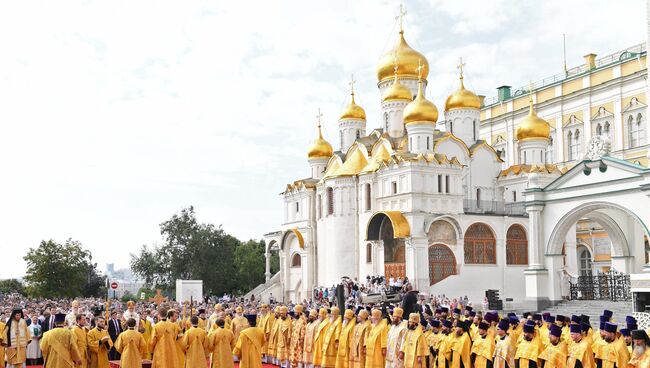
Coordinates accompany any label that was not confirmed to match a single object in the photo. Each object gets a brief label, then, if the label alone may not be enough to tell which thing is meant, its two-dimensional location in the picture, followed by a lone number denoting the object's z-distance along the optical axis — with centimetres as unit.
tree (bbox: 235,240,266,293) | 5934
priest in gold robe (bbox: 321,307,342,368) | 1537
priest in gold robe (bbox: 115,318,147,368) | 1313
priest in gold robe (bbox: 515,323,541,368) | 1143
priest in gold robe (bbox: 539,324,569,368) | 1095
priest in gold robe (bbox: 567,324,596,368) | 1078
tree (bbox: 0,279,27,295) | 7700
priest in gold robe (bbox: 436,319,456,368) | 1325
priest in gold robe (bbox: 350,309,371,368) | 1453
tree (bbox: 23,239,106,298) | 4656
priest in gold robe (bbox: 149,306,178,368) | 1359
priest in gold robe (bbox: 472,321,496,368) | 1238
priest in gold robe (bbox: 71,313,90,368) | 1310
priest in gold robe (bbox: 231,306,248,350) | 1579
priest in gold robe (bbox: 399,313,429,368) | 1304
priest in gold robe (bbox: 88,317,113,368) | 1403
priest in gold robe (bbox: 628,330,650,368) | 955
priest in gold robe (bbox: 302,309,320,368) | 1606
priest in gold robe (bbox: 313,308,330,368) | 1573
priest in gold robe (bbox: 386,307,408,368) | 1344
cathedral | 3105
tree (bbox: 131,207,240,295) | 5297
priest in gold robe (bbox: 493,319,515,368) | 1177
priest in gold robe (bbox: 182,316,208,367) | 1352
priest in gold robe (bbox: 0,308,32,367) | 1559
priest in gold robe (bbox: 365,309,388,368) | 1411
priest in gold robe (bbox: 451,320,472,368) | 1290
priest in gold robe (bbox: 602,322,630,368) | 1032
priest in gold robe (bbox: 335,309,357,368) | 1500
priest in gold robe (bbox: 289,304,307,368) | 1659
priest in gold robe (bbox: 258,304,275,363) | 1828
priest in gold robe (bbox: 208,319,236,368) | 1355
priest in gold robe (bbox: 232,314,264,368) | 1362
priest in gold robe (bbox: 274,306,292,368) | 1725
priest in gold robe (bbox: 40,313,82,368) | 1243
